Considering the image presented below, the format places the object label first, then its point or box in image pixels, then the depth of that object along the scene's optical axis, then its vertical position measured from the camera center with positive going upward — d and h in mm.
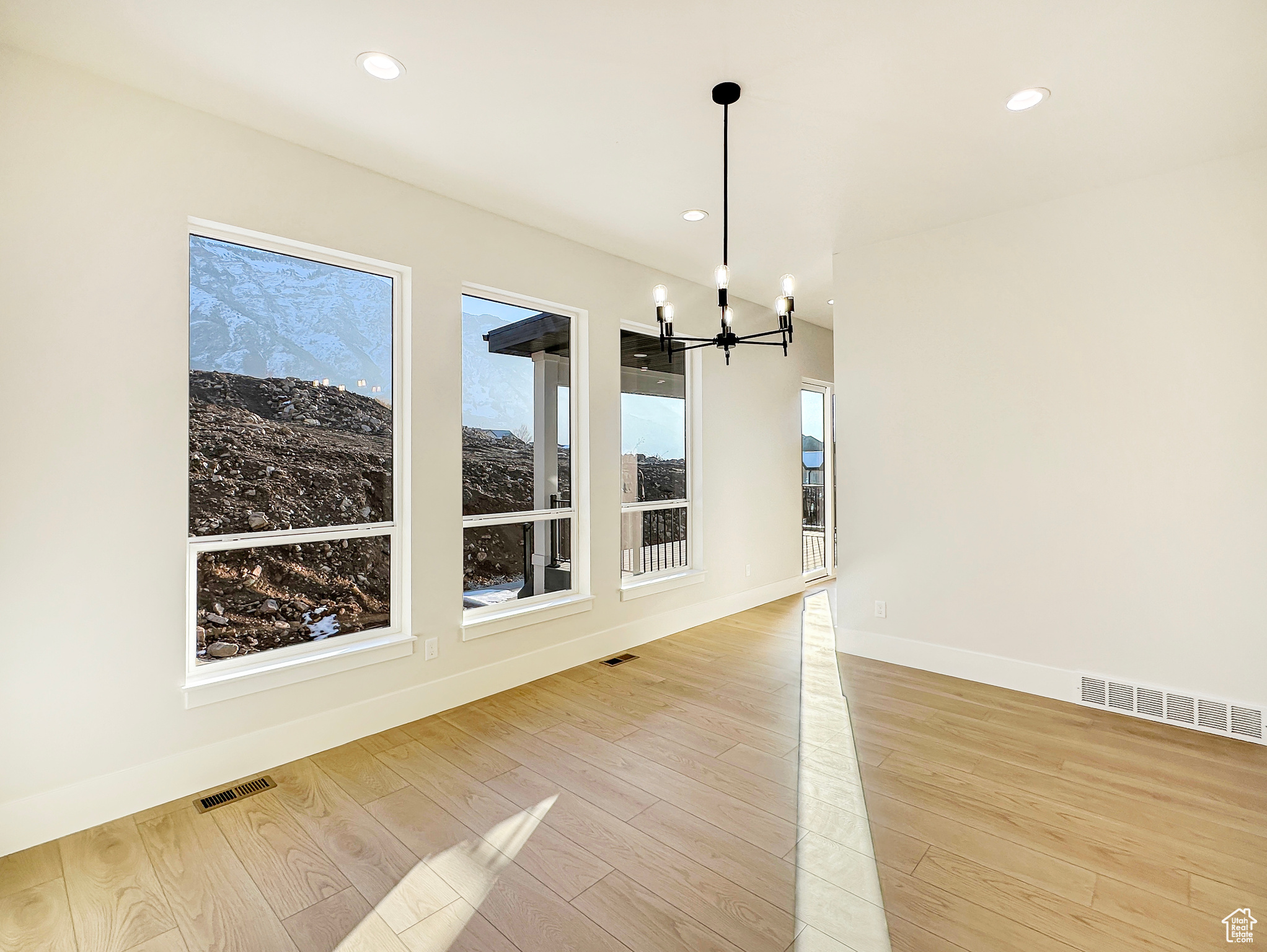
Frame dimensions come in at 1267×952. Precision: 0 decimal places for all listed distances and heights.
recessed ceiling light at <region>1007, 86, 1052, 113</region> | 2483 +1570
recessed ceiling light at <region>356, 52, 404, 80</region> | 2270 +1589
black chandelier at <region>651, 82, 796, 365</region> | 2492 +879
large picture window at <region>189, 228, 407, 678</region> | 2709 +192
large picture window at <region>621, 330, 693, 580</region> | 4723 +195
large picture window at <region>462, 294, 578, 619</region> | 3697 +202
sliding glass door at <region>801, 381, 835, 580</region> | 6809 -1
